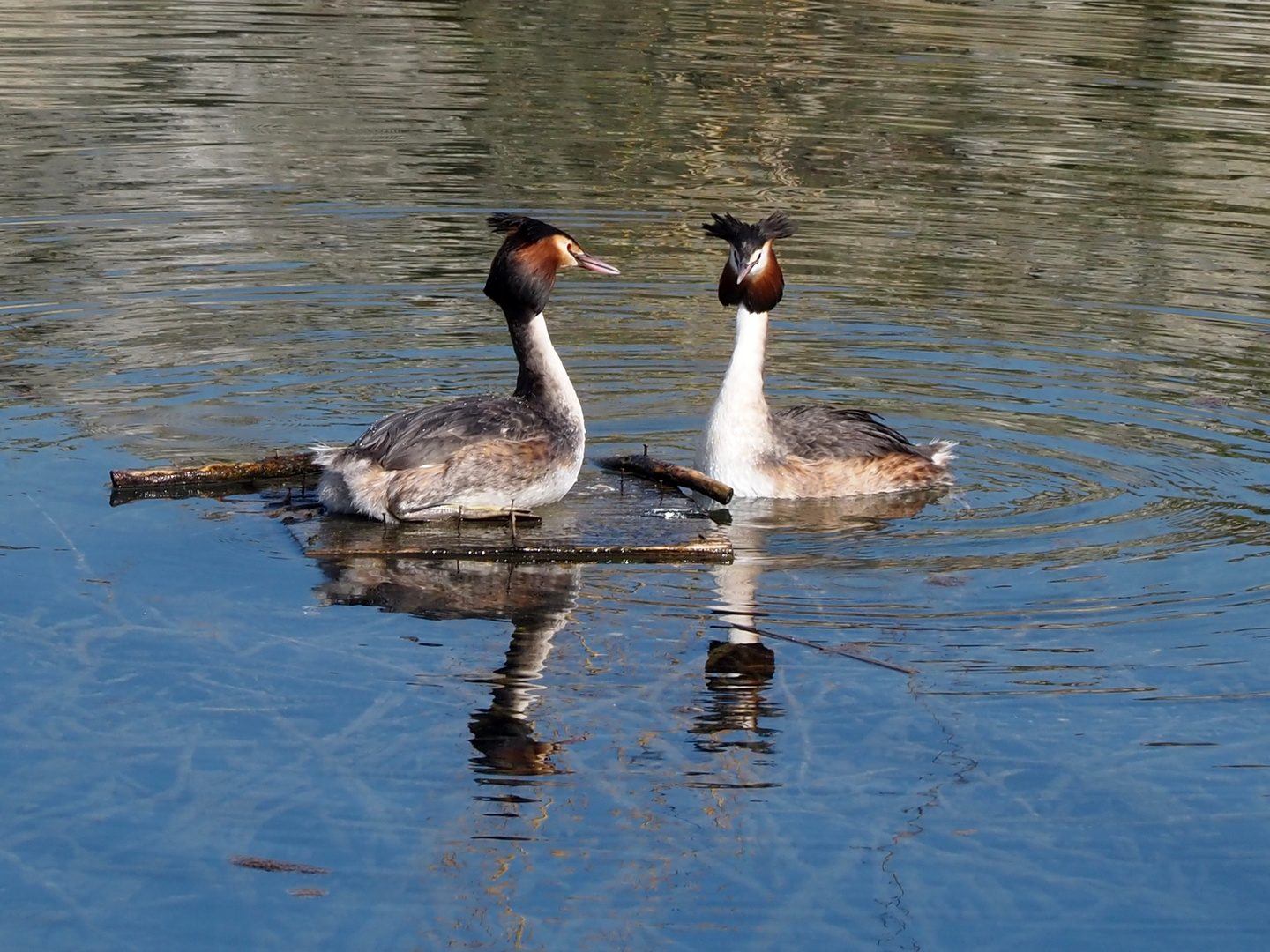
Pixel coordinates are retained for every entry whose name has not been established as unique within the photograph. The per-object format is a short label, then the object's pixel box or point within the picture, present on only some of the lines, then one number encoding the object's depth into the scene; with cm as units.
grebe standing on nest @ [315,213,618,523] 2014
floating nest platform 1912
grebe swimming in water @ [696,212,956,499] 2173
